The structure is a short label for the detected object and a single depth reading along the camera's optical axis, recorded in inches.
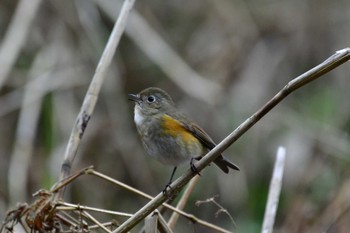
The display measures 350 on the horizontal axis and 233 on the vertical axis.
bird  285.0
